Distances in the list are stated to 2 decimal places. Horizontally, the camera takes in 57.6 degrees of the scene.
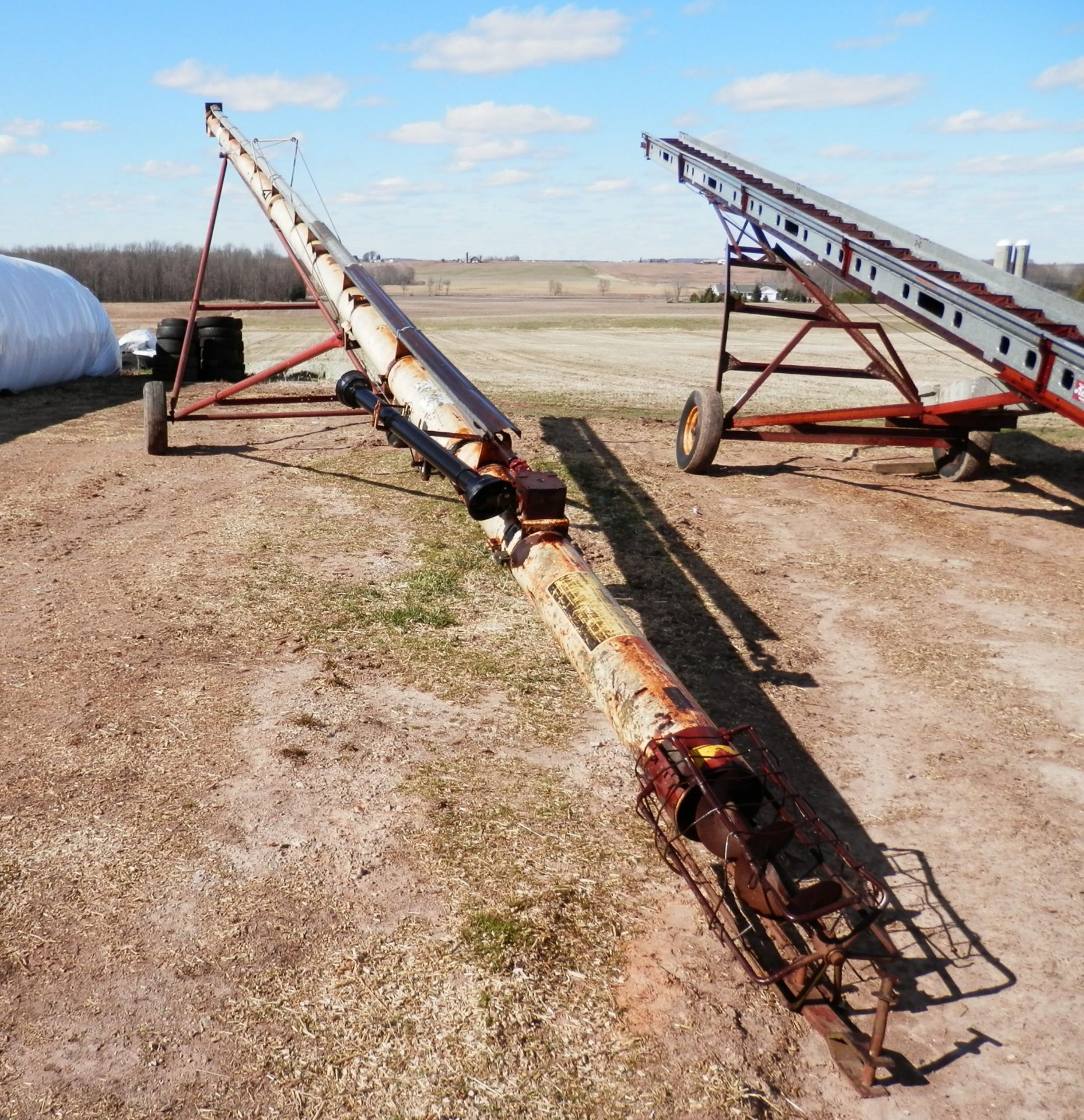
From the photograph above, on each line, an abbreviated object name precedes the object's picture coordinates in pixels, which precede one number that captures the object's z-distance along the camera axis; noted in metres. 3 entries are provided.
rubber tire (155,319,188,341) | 16.09
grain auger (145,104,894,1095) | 3.03
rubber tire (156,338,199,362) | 16.33
